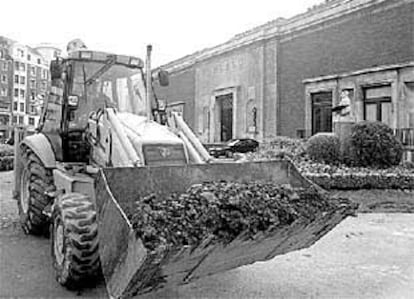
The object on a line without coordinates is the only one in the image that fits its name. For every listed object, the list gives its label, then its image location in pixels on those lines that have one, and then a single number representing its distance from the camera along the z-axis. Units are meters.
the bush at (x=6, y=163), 18.93
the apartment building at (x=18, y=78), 69.82
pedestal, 12.77
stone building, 15.77
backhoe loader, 3.32
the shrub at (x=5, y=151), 19.65
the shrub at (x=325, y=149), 12.77
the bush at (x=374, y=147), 12.33
